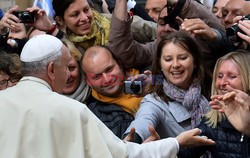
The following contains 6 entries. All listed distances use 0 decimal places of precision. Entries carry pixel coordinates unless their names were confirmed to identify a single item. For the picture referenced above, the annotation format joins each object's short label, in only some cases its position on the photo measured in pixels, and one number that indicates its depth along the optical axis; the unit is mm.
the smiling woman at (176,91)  6062
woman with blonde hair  5442
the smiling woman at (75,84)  6743
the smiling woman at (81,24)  7153
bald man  6410
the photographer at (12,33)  7149
